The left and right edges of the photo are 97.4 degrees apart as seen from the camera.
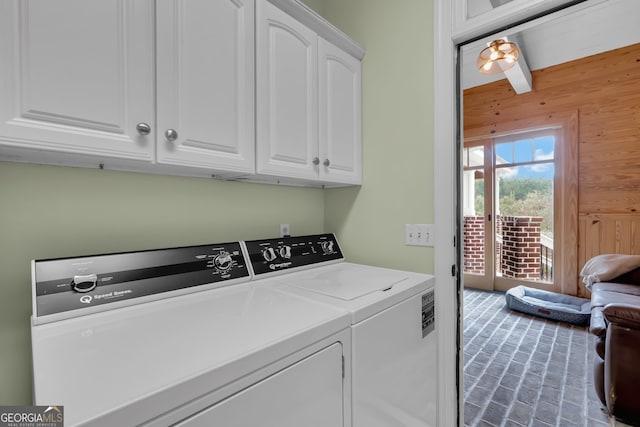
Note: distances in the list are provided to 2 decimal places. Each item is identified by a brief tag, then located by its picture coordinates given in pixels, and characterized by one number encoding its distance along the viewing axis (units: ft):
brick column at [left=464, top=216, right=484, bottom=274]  14.80
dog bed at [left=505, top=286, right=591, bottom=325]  10.03
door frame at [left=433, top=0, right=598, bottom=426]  4.61
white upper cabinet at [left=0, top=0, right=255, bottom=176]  2.39
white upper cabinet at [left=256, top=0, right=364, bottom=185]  4.14
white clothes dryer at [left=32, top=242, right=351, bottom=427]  1.76
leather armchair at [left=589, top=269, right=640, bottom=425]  5.01
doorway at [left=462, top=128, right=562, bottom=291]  13.08
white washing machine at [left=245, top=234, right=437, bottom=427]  3.16
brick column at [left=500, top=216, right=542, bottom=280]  13.42
